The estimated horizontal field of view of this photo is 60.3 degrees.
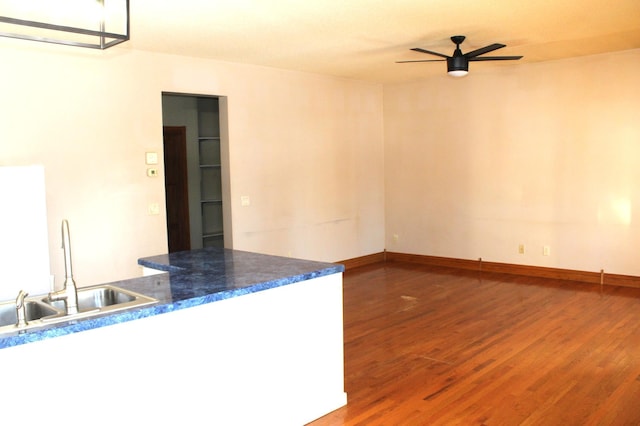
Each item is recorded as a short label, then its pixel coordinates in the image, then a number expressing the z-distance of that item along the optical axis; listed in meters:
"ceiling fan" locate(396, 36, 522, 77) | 5.34
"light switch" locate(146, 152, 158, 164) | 5.62
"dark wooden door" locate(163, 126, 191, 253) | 6.59
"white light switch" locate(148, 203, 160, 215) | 5.67
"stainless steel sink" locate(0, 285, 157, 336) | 2.25
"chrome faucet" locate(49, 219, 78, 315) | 2.37
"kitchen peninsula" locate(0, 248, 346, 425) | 2.23
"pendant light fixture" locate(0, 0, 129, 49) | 3.81
